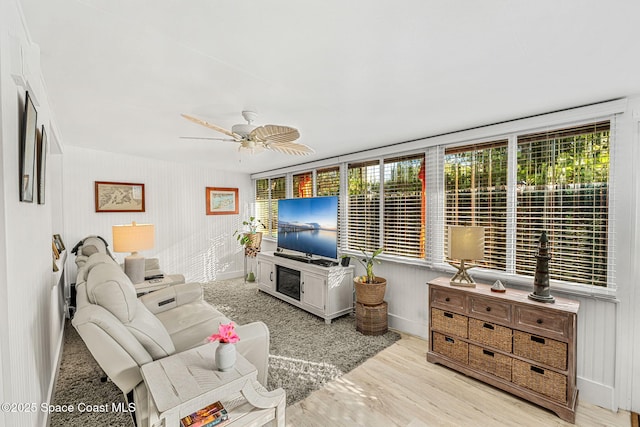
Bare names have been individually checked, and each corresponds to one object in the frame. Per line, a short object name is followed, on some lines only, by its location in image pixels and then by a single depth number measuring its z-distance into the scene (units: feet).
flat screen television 12.71
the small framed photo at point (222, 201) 18.79
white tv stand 12.10
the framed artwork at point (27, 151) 4.17
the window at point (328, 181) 14.64
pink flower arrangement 5.04
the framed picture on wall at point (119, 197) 14.55
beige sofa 4.86
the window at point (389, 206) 11.25
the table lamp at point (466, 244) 8.45
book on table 4.62
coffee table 4.18
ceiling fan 6.93
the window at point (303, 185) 16.15
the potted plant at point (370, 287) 10.98
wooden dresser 6.82
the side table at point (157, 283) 10.33
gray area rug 7.22
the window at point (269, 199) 18.60
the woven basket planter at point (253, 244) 18.83
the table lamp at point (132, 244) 10.84
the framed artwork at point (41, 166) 5.58
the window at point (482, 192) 9.07
